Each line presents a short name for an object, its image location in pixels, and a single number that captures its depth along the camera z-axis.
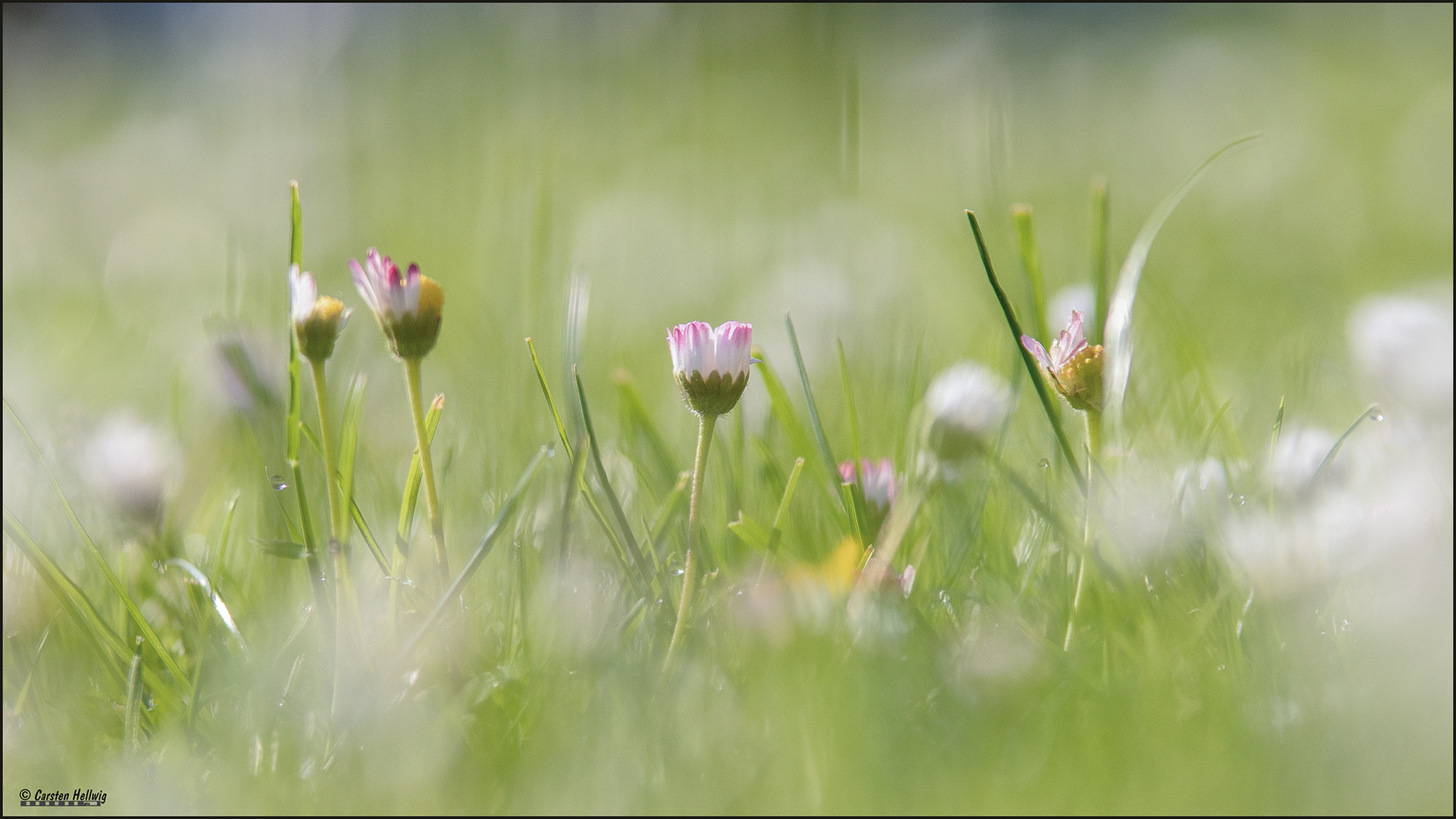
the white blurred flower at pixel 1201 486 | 1.22
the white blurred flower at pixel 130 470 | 1.25
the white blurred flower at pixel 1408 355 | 1.24
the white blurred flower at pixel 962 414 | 1.24
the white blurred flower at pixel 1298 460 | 1.22
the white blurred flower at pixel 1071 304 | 1.33
